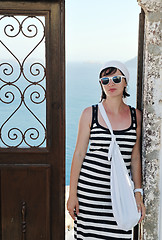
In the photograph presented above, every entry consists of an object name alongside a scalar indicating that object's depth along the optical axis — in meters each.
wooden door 3.07
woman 2.61
